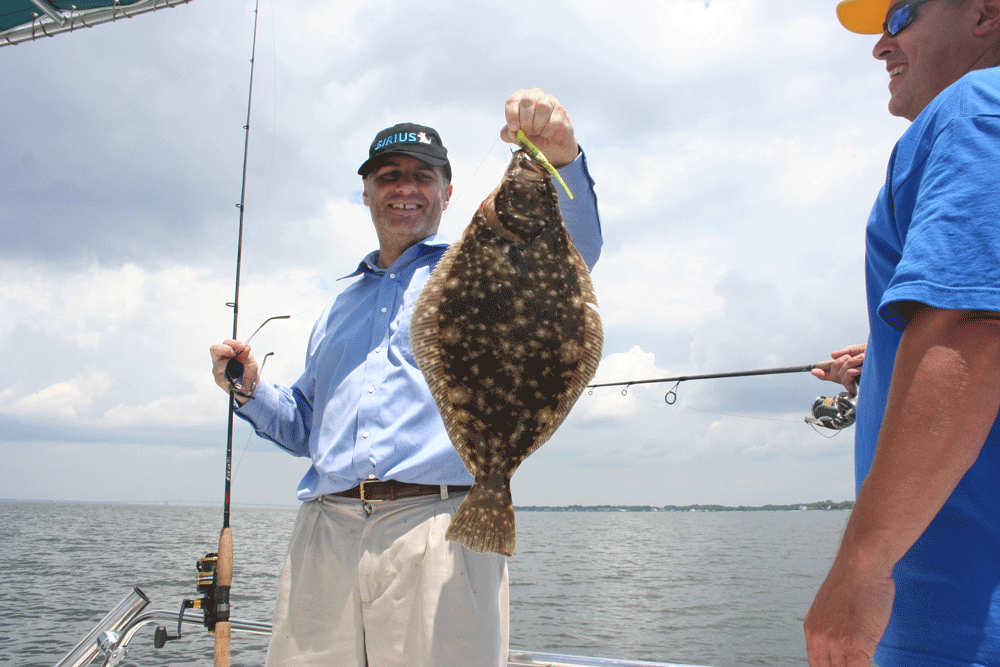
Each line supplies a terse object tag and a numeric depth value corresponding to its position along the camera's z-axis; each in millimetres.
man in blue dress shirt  2297
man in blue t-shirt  1027
